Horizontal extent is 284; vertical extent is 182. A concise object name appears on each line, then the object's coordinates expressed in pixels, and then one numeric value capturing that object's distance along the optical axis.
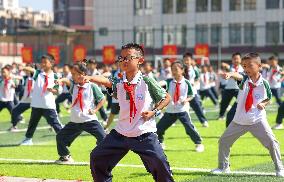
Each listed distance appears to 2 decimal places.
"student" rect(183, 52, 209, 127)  19.86
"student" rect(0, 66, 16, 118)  20.73
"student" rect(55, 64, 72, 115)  23.78
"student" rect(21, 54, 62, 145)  15.08
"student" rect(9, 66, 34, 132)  18.77
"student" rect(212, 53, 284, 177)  10.53
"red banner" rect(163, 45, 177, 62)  45.34
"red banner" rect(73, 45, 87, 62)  42.87
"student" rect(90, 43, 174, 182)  8.01
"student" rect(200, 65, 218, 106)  28.96
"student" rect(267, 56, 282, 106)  24.54
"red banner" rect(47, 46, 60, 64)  42.55
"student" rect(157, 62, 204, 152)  14.16
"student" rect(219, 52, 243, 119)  21.11
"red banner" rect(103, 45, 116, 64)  44.94
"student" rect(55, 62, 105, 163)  12.14
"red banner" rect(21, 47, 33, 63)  44.19
